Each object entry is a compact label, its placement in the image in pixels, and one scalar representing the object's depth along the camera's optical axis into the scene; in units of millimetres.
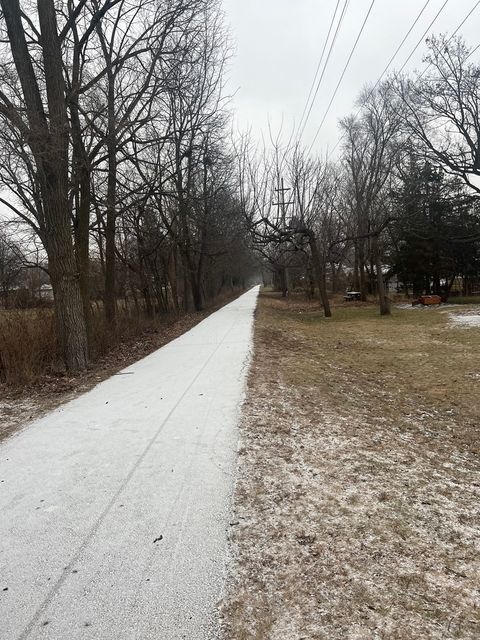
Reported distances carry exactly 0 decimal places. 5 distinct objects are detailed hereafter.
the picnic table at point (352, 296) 29719
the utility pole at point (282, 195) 21728
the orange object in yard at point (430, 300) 23922
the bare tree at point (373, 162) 21281
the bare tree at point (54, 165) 8070
